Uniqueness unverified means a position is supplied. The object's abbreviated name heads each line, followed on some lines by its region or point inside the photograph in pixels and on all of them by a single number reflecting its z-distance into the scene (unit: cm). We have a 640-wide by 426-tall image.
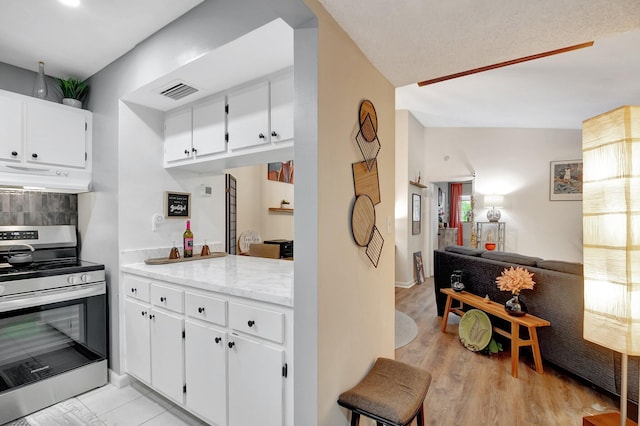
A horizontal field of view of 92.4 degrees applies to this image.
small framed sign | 269
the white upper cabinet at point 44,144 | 226
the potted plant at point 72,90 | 264
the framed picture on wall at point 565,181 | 563
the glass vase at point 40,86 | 246
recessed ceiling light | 182
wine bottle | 266
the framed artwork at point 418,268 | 616
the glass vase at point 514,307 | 269
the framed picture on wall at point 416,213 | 604
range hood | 229
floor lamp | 112
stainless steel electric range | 203
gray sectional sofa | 218
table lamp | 620
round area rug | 331
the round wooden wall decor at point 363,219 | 159
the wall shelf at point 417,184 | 591
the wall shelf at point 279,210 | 516
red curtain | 1005
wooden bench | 259
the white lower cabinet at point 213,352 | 148
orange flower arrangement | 268
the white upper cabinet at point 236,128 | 188
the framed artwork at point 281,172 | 520
